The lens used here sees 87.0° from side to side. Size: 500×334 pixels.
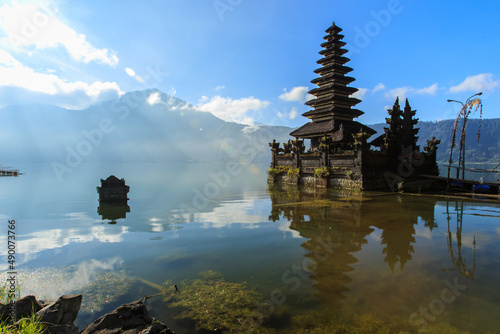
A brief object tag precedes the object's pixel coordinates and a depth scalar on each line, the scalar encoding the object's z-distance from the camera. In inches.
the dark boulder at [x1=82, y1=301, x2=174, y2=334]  163.2
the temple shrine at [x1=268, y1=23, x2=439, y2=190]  973.2
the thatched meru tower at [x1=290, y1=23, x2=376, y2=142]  1342.3
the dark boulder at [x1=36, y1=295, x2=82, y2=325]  168.1
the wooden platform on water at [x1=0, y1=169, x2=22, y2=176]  2304.4
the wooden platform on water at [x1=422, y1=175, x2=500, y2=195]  859.4
